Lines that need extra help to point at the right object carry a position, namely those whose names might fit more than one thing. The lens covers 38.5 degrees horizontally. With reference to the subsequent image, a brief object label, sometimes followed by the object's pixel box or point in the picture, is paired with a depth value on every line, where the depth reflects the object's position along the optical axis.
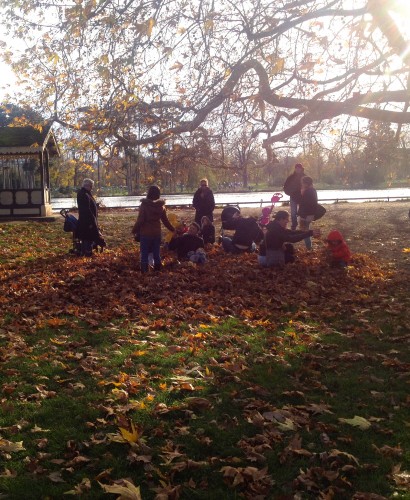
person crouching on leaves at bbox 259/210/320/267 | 11.19
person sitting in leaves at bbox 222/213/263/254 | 13.42
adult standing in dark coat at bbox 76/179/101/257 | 13.20
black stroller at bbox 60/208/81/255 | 14.15
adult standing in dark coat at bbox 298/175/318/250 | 13.03
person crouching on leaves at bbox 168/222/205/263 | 12.69
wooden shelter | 24.38
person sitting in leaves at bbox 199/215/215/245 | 14.64
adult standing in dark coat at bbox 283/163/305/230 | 15.49
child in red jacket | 11.56
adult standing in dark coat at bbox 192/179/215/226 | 15.39
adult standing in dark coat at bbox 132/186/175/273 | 11.35
